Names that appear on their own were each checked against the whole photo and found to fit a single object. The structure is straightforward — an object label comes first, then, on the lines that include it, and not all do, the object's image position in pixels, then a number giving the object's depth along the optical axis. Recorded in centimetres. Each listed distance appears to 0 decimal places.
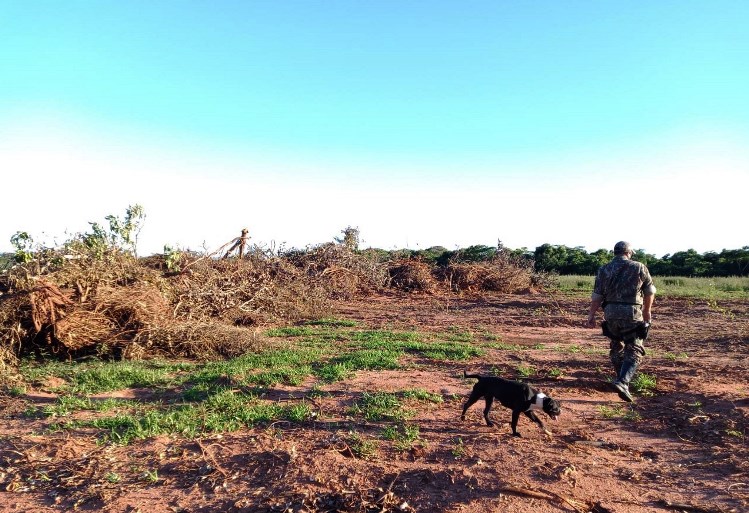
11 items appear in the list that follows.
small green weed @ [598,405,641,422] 488
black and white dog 424
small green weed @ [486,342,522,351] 829
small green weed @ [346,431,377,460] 392
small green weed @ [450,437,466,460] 393
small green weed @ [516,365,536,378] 645
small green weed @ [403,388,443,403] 533
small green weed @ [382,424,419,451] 412
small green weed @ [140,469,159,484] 360
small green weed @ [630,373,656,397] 577
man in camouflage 553
